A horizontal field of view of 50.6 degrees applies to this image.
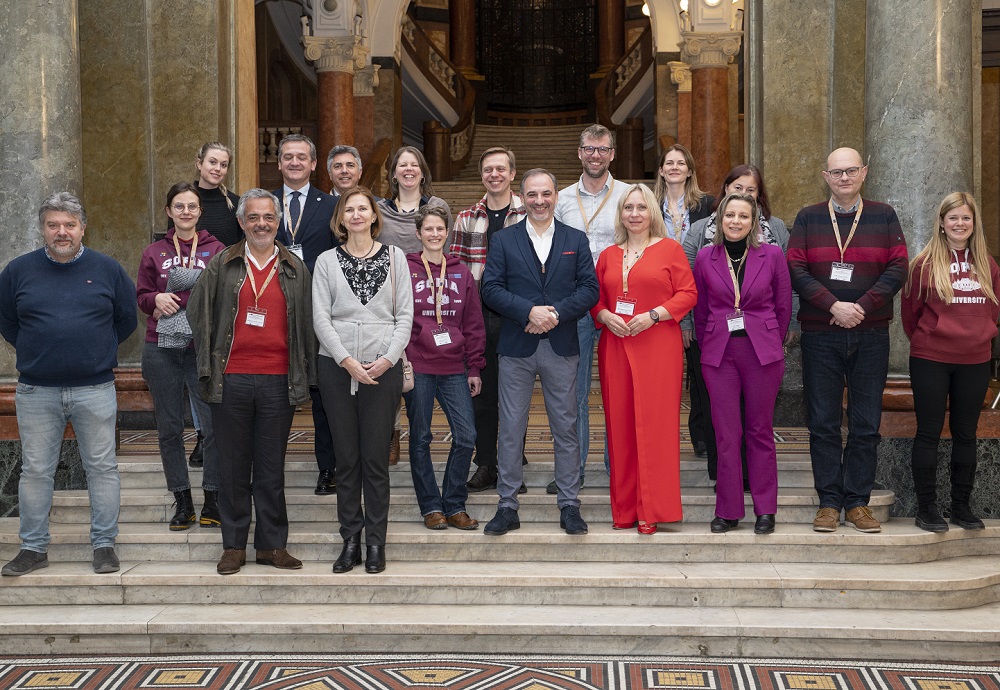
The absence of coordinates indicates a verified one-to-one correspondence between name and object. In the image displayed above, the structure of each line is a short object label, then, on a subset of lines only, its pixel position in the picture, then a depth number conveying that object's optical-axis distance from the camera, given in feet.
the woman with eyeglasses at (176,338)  16.07
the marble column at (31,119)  18.78
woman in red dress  15.88
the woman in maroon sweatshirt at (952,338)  15.94
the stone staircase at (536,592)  13.80
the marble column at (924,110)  18.20
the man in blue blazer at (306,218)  17.15
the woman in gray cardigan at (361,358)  15.01
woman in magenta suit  15.75
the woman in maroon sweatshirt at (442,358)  16.01
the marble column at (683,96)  50.83
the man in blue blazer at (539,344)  15.92
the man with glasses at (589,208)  17.08
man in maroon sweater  16.03
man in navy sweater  15.23
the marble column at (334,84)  46.88
